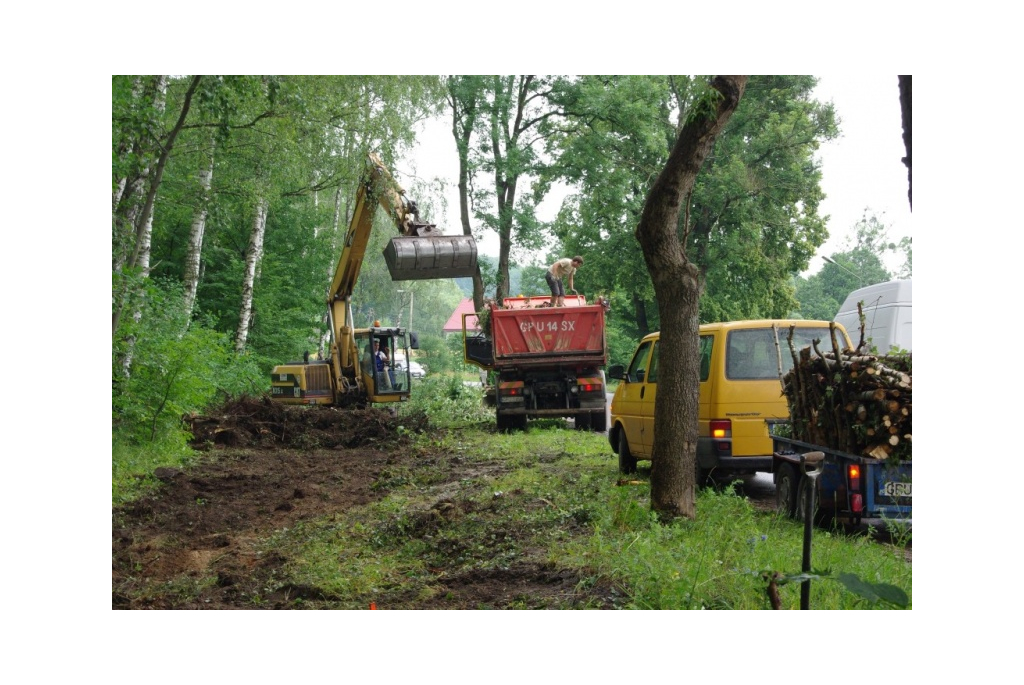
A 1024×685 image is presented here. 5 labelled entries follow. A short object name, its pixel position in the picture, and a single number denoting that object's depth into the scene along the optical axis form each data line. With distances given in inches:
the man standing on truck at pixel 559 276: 658.2
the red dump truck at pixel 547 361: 645.3
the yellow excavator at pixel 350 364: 714.8
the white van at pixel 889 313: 622.8
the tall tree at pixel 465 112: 912.9
